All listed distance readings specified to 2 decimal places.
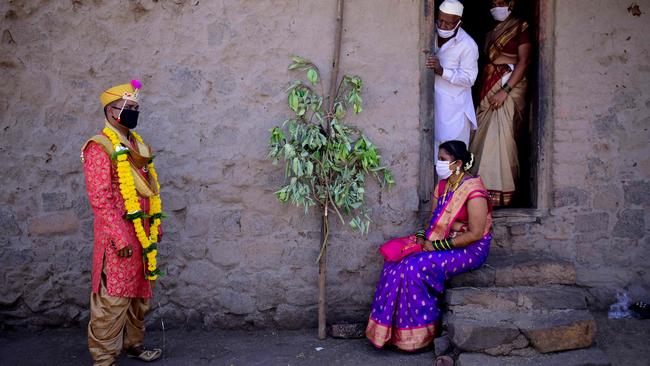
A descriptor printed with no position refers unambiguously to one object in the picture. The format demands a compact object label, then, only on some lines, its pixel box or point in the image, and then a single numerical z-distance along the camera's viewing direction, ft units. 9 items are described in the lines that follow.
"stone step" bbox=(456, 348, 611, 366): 11.92
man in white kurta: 14.79
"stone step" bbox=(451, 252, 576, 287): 13.70
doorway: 14.89
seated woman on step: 13.09
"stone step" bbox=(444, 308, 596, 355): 12.30
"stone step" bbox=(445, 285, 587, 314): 12.98
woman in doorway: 15.51
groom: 11.61
